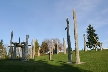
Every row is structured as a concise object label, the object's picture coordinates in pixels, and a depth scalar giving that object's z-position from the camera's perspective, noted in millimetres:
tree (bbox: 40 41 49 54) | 39435
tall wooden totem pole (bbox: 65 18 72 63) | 11612
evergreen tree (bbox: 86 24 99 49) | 27930
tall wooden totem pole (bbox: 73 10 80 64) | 10726
